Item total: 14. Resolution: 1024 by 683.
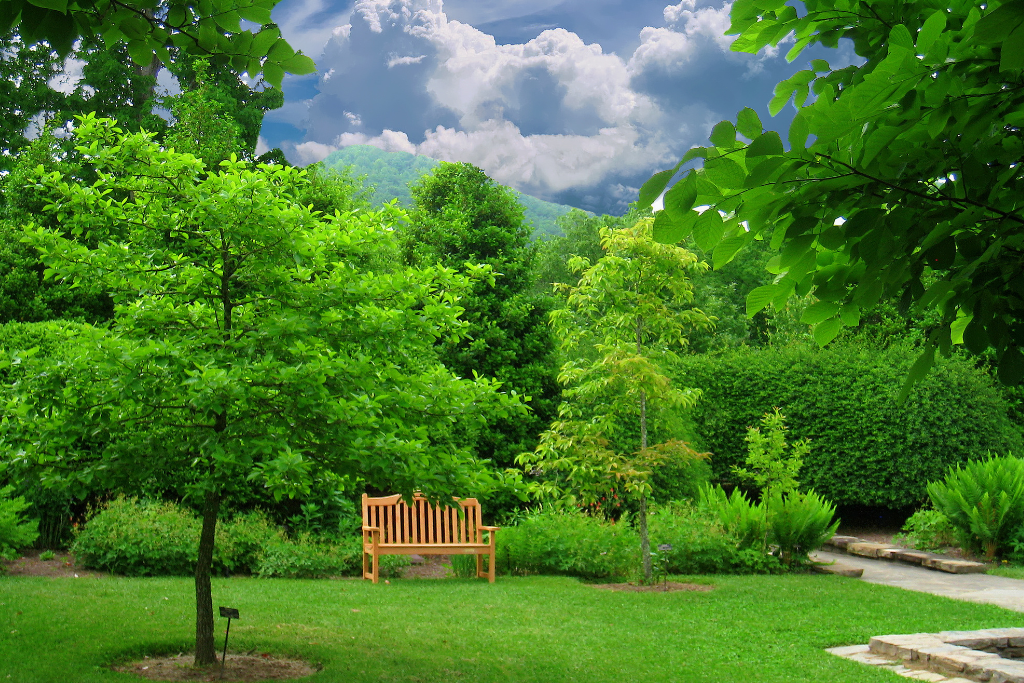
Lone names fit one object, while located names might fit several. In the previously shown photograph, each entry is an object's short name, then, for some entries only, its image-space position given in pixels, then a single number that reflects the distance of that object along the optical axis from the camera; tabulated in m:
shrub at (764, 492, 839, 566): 9.75
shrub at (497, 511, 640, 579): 9.37
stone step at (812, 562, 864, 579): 9.60
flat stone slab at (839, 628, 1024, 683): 4.81
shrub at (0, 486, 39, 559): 8.18
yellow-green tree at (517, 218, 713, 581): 8.67
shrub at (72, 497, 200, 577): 8.38
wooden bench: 8.90
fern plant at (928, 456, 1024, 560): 10.67
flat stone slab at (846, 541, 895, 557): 11.72
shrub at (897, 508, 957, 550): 11.66
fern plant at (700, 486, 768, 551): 9.96
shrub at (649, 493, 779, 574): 9.69
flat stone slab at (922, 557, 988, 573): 10.20
